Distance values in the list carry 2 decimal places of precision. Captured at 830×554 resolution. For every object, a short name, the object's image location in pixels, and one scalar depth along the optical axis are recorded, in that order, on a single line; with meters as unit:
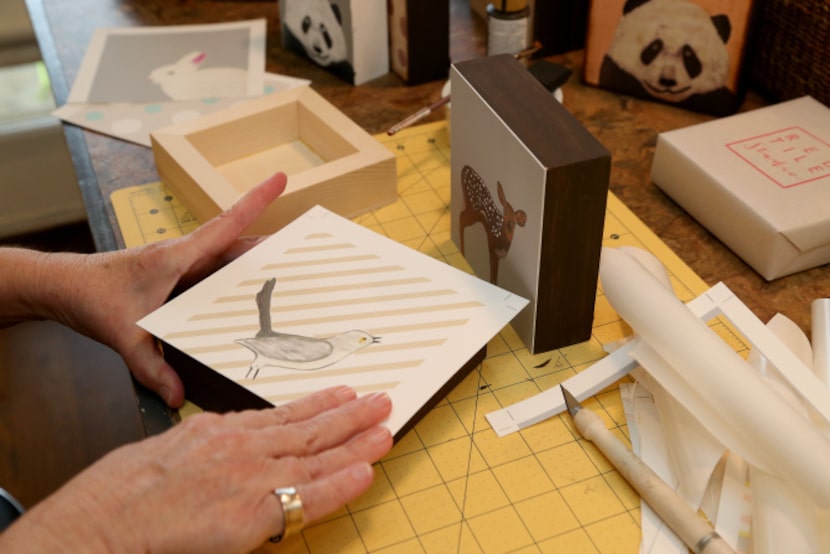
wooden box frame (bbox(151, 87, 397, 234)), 0.98
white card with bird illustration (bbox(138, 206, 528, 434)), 0.75
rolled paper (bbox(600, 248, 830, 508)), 0.63
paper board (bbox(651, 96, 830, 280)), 0.91
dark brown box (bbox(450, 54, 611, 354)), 0.74
